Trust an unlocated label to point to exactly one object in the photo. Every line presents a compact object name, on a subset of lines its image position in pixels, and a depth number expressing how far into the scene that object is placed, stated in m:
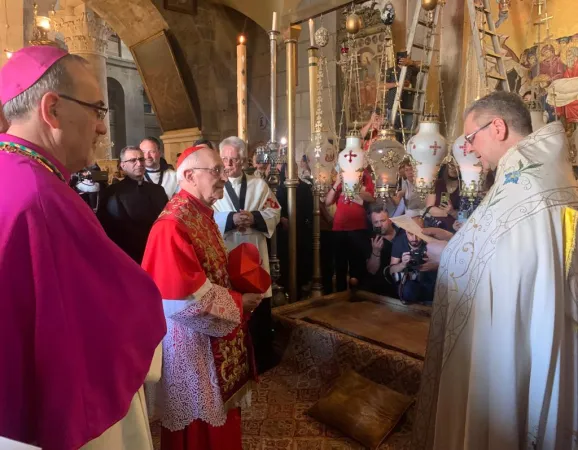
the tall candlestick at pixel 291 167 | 3.49
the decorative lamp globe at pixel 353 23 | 3.24
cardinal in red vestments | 1.88
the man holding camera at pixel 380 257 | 4.00
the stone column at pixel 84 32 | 7.92
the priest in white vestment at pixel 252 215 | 3.32
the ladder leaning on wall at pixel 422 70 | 3.46
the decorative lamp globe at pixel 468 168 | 2.16
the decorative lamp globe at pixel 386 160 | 2.36
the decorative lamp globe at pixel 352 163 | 2.54
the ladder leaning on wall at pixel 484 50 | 2.99
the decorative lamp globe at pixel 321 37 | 3.84
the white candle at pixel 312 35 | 3.38
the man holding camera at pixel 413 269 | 3.50
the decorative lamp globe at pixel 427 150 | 2.16
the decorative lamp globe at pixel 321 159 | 3.06
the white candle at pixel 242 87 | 3.28
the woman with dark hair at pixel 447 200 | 3.54
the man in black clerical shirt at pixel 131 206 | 3.45
